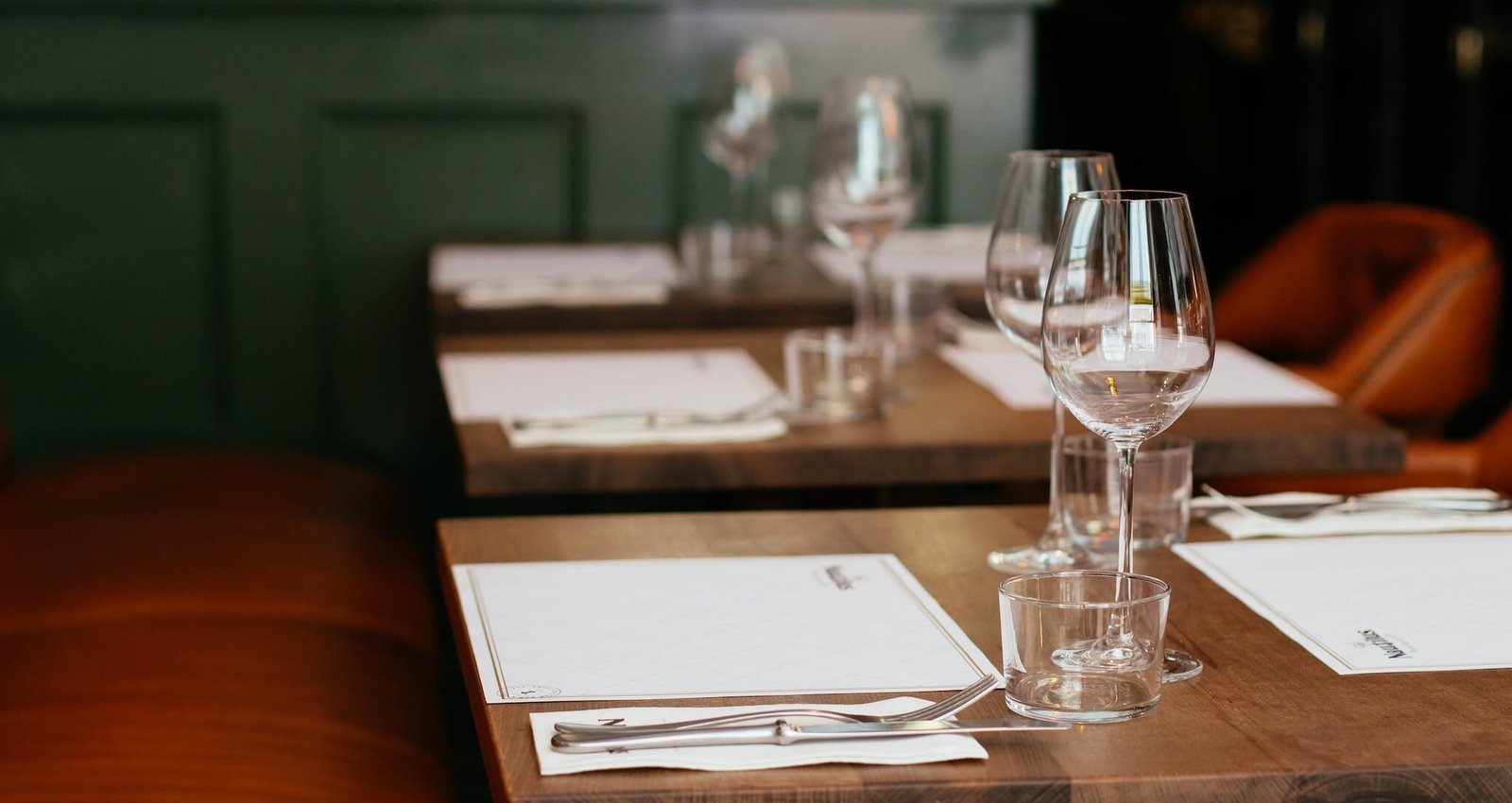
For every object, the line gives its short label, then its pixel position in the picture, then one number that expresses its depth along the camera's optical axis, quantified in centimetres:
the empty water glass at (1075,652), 166
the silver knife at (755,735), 160
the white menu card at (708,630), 171
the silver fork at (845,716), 161
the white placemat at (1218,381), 247
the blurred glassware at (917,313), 279
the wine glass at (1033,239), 200
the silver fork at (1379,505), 203
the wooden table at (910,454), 223
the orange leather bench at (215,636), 218
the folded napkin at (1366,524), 200
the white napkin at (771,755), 159
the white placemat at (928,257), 351
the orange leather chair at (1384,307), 373
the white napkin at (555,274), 306
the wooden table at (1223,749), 158
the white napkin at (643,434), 225
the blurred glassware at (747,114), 403
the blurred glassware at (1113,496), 198
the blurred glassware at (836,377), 239
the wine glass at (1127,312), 168
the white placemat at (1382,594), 176
